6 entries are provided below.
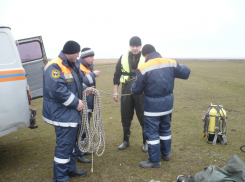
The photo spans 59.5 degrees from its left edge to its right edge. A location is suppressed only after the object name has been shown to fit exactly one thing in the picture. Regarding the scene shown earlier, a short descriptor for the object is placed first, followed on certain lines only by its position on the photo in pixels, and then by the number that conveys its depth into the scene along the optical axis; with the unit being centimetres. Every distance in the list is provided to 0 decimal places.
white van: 379
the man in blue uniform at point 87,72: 433
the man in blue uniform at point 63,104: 326
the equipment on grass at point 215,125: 485
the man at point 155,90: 380
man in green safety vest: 461
